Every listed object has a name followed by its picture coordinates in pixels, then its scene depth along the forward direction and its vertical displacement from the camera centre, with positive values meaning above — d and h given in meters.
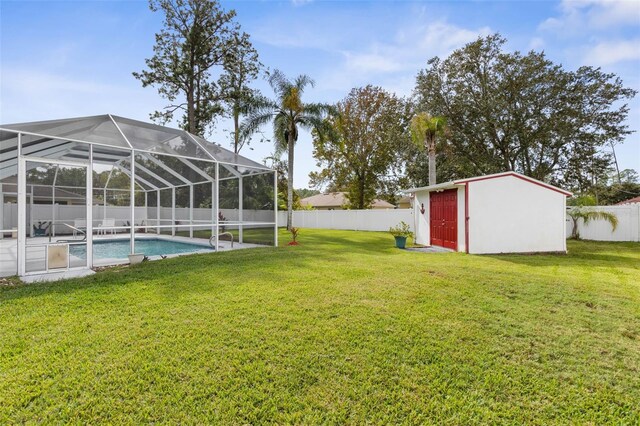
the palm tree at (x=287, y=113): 16.92 +5.41
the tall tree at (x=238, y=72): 20.61 +9.39
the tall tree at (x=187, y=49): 18.83 +9.87
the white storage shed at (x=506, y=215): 10.92 +0.00
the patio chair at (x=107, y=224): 13.25 -0.34
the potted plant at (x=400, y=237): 12.45 -0.83
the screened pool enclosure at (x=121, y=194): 7.13 +0.81
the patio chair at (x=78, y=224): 11.87 -0.32
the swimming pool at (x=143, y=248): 10.04 -1.13
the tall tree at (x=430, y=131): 17.48 +4.62
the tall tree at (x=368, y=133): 26.47 +6.72
